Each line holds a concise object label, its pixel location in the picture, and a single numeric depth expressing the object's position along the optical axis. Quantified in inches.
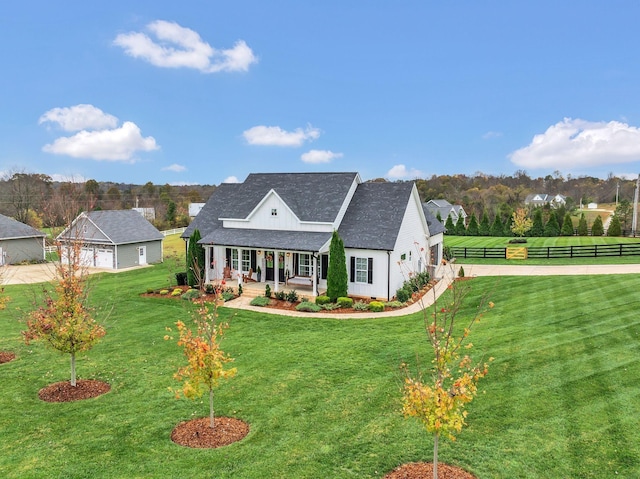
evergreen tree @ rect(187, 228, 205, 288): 963.3
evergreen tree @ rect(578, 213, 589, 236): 2044.8
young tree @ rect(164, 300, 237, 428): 327.6
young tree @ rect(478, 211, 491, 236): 2221.9
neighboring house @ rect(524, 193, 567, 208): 4037.9
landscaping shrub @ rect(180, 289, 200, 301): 874.8
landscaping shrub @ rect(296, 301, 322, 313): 775.7
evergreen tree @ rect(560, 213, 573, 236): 2070.6
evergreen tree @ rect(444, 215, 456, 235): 2303.2
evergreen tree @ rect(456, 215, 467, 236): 2282.2
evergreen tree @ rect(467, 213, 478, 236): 2249.0
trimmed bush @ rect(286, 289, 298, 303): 824.9
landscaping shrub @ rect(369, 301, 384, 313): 770.2
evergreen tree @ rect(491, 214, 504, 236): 2194.9
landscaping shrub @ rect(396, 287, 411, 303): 820.6
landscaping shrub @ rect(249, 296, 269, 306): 816.9
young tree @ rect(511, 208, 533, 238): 1951.3
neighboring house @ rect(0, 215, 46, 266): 1419.8
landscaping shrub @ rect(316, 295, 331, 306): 805.9
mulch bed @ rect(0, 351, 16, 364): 535.7
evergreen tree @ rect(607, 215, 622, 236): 1919.3
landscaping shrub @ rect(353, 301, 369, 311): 777.6
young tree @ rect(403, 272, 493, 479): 253.1
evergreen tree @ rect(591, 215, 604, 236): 1987.0
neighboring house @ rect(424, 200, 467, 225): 2869.6
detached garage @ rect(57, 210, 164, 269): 1363.2
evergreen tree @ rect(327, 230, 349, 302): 823.1
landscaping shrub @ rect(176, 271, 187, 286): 1002.1
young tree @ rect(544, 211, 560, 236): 2076.8
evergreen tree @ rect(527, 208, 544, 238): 2095.2
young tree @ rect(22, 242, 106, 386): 416.8
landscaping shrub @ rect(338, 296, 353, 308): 790.5
